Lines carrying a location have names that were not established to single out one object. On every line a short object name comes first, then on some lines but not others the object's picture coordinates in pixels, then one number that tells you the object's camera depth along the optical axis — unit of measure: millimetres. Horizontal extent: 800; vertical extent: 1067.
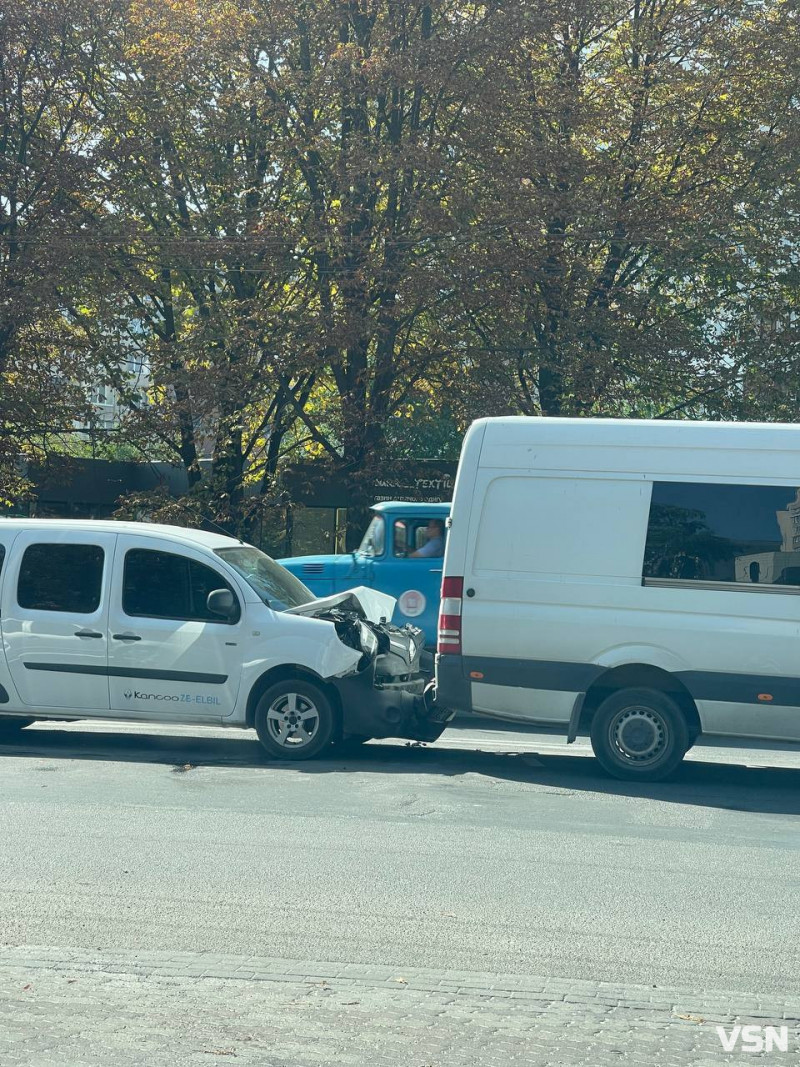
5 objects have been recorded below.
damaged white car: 9633
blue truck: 13562
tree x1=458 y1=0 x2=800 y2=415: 20562
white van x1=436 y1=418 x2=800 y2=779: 9031
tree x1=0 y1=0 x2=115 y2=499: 21281
